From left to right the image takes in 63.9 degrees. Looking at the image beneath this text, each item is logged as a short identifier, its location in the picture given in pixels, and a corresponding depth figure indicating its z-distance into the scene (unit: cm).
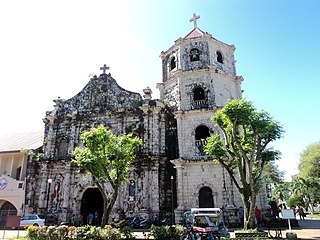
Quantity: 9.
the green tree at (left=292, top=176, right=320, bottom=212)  3447
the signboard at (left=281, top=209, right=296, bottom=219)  1280
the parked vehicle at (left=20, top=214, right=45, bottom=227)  1925
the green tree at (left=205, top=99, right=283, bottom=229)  1359
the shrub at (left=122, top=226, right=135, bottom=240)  1166
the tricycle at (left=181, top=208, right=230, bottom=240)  1110
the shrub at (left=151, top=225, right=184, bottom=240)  1155
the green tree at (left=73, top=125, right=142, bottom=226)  1462
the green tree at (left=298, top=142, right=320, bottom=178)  3506
